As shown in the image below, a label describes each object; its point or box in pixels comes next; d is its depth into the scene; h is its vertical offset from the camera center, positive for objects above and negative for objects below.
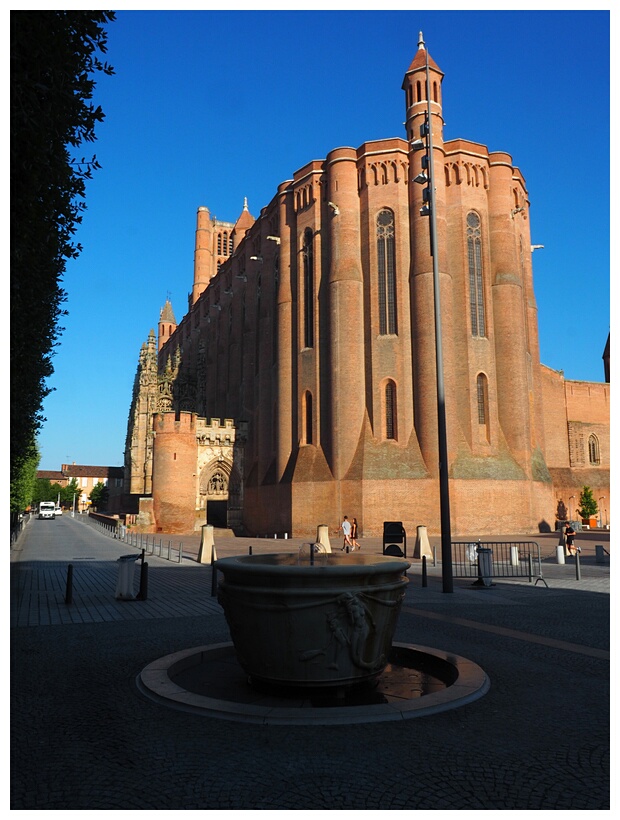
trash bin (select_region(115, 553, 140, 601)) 12.38 -2.24
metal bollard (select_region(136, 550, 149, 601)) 12.41 -2.36
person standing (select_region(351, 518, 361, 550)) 28.03 -2.94
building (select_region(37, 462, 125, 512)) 145.52 -1.37
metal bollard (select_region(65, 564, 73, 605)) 11.80 -2.32
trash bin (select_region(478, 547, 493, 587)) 14.95 -2.42
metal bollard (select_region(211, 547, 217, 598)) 12.63 -2.43
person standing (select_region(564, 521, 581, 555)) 22.75 -2.94
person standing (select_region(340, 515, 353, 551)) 22.76 -2.50
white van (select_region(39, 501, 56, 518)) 79.31 -5.02
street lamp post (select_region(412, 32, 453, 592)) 13.50 +1.64
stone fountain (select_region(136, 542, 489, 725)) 5.47 -1.74
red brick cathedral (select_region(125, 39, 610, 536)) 33.44 +5.99
